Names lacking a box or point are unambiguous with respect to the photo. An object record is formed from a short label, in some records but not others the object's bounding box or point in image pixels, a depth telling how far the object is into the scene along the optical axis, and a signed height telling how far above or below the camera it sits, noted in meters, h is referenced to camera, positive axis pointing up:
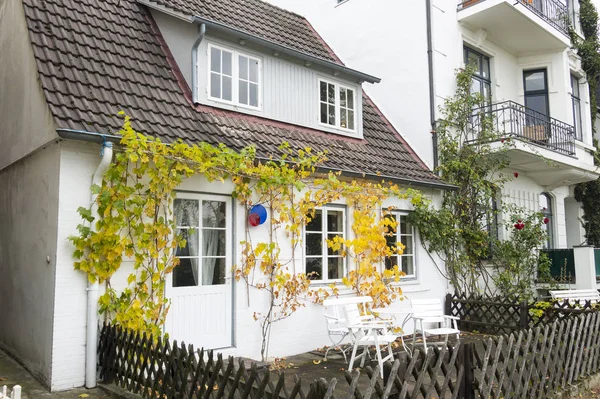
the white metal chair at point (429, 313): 8.27 -1.01
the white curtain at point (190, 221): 7.40 +0.50
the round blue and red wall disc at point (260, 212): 7.95 +0.67
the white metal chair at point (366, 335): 6.85 -1.14
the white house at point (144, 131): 6.39 +1.92
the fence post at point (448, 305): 11.18 -1.15
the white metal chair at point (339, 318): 7.88 -1.03
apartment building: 12.30 +5.03
